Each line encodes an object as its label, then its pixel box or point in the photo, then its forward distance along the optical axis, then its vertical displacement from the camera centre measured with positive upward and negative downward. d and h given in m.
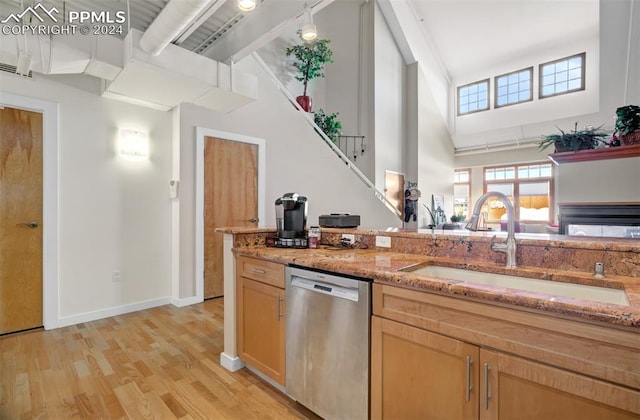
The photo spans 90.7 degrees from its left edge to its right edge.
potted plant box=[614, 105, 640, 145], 3.00 +0.82
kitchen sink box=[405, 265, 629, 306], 1.29 -0.35
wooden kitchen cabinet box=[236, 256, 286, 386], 1.91 -0.70
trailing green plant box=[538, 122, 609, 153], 3.39 +0.75
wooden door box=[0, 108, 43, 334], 2.78 -0.13
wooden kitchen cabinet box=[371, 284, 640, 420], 0.93 -0.54
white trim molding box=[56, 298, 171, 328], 3.05 -1.11
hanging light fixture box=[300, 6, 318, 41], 2.67 +1.52
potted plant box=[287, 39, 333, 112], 5.69 +2.78
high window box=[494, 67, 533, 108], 8.24 +3.23
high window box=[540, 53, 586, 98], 7.54 +3.27
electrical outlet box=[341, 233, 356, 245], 2.35 -0.24
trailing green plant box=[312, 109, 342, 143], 5.88 +1.56
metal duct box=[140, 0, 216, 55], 2.08 +1.31
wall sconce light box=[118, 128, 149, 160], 3.35 +0.67
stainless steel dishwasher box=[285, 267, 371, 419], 1.49 -0.70
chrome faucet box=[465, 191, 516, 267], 1.57 -0.09
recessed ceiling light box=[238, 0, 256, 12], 2.23 +1.45
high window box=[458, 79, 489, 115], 8.92 +3.21
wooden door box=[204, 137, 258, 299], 3.90 +0.16
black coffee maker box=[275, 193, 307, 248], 2.34 -0.09
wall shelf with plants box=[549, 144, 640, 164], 3.13 +0.57
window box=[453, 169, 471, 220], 9.50 +0.51
